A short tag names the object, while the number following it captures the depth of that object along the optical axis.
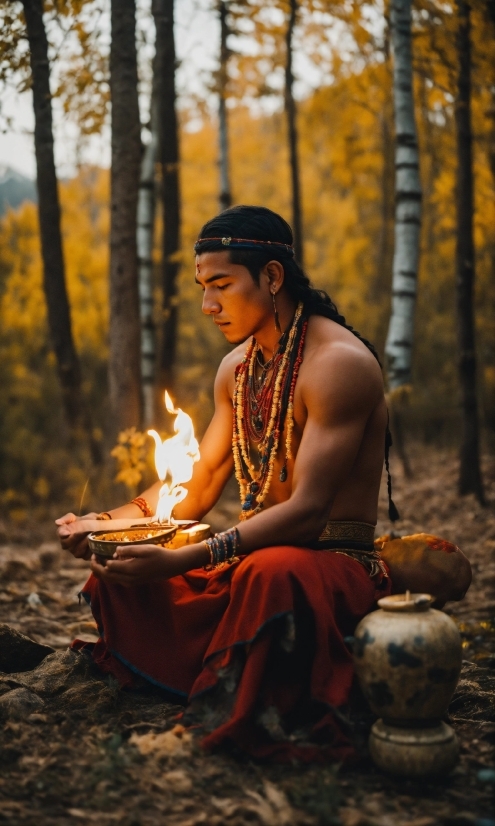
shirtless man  3.03
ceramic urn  2.71
